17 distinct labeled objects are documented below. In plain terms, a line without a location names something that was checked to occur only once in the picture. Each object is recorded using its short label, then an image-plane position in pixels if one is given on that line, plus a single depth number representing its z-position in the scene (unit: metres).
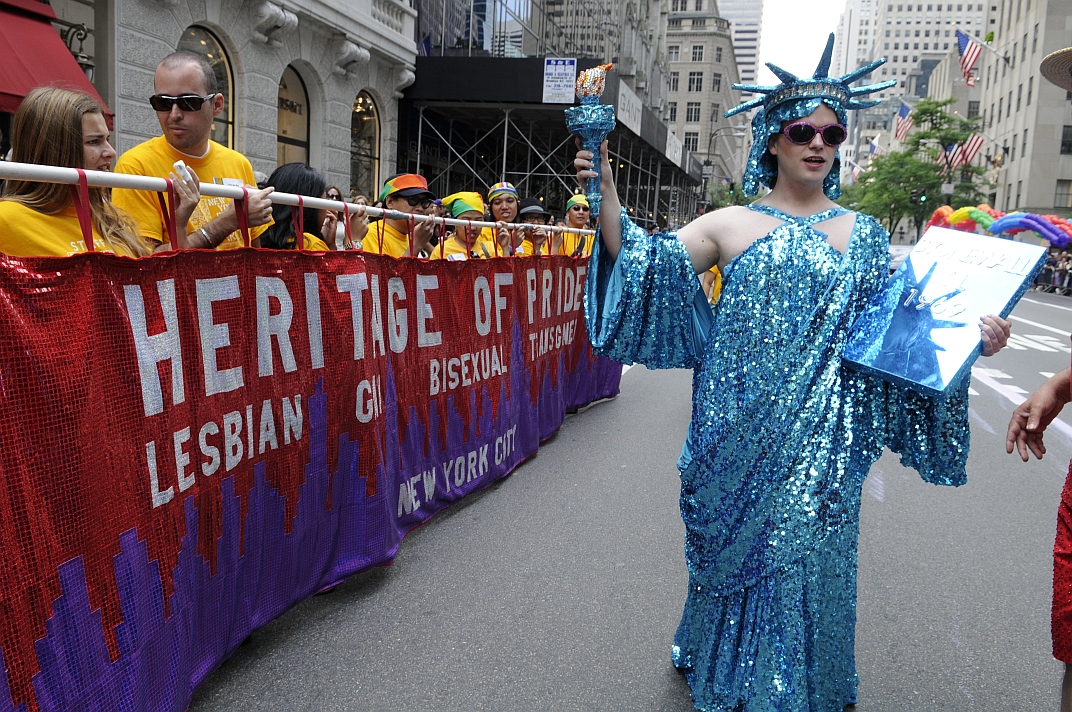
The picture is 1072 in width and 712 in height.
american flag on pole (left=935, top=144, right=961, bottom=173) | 48.94
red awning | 7.83
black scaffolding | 16.53
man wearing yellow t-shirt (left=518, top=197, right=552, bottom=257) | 6.94
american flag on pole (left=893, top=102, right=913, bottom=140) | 44.09
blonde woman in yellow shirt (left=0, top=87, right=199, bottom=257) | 2.36
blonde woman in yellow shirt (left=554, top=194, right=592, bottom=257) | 7.47
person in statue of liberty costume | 2.35
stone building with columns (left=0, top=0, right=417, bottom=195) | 9.85
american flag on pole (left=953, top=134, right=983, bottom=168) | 34.62
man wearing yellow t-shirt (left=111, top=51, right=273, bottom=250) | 3.27
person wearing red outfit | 1.97
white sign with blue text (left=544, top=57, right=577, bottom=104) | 15.88
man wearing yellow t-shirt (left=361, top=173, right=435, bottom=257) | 5.15
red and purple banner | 1.93
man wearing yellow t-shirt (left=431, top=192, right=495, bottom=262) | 5.98
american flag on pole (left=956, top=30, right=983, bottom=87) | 37.38
